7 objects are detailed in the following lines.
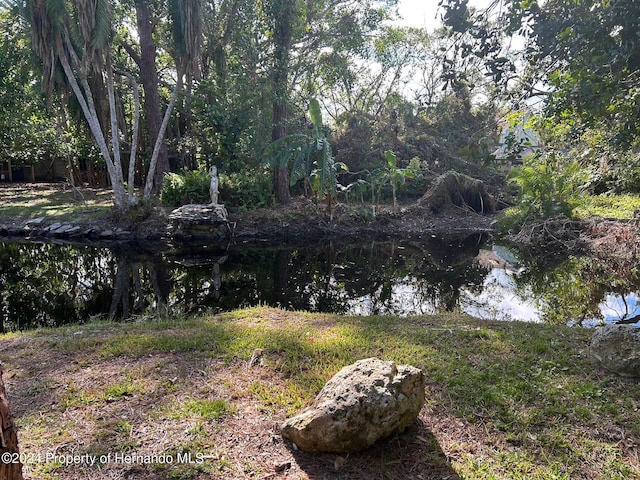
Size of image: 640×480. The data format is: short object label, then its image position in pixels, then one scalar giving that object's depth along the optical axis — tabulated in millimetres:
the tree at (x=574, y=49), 3467
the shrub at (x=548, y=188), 13242
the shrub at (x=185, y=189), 15297
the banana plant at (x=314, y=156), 13562
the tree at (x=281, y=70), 14430
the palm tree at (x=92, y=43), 11758
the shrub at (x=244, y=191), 15594
